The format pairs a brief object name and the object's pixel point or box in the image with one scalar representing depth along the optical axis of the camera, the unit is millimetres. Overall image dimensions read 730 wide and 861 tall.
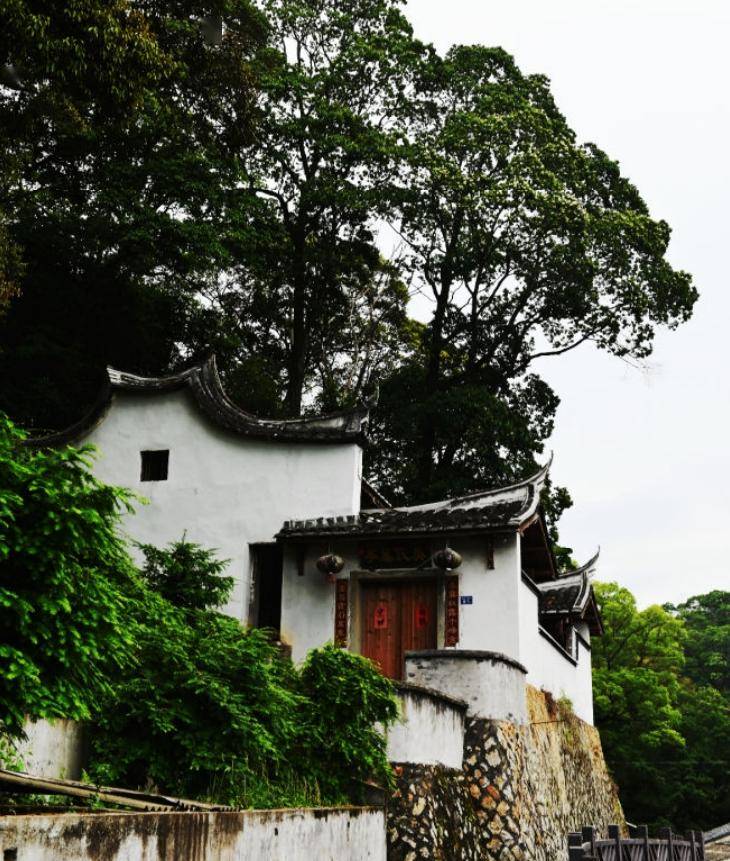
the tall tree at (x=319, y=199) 25672
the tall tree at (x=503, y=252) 24625
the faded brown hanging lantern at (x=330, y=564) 14969
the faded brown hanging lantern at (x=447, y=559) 14367
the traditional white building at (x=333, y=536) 14469
